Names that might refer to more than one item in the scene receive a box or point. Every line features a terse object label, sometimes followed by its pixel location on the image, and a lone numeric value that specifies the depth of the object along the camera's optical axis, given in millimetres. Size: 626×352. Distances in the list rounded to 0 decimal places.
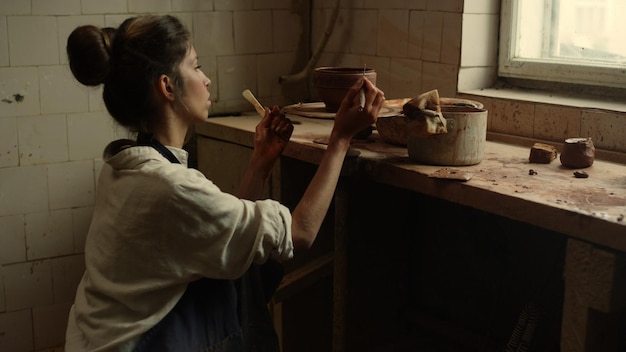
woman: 1574
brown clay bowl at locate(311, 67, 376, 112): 2260
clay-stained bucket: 2006
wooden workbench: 1593
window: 2424
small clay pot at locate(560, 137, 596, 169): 2039
